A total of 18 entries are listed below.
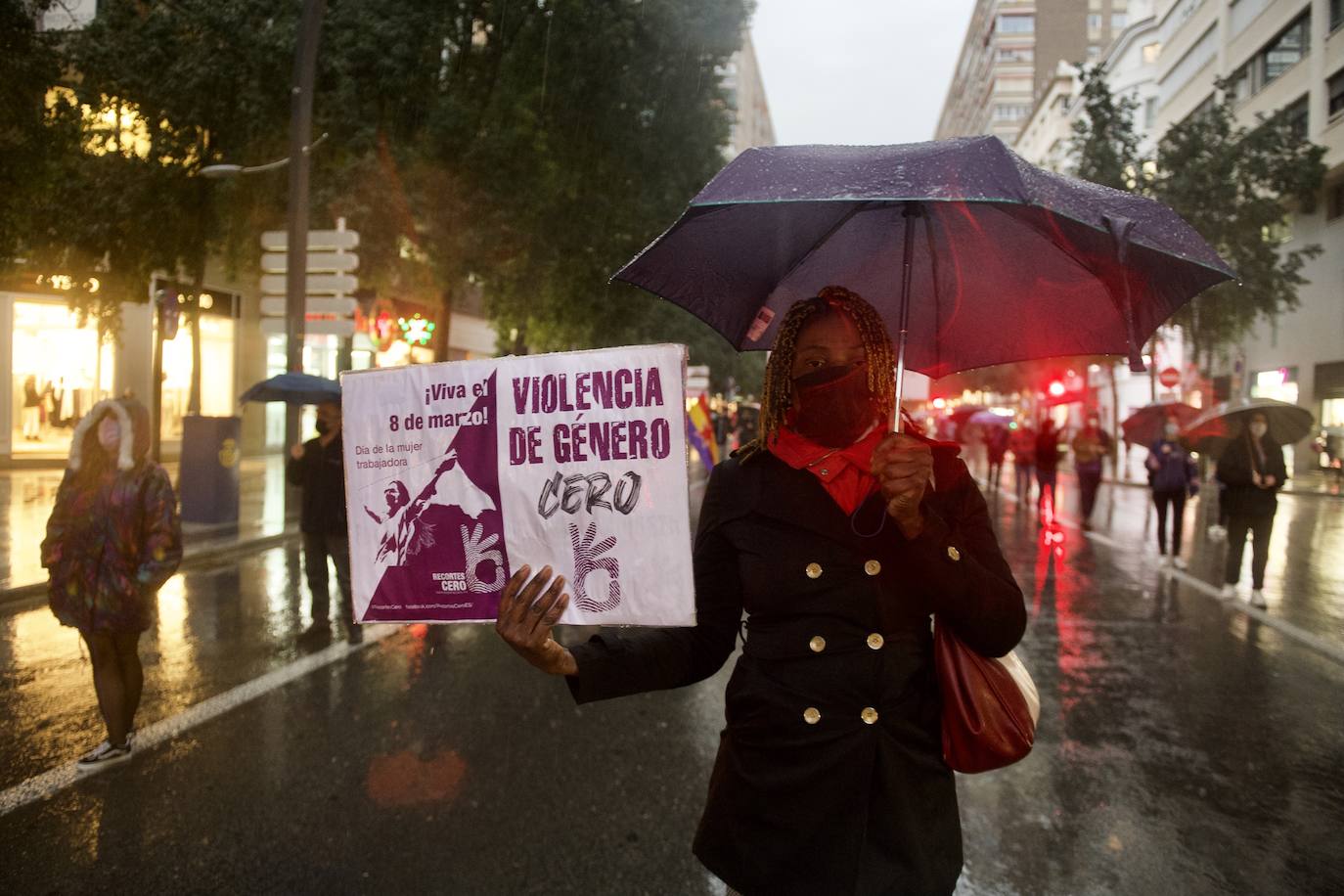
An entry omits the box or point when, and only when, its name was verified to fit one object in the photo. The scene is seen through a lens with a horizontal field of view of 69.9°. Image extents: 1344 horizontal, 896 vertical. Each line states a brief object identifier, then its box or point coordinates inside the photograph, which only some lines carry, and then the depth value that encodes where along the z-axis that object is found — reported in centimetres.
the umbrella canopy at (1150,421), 1196
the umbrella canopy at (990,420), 2691
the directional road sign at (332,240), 1441
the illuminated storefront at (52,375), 2397
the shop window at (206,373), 2717
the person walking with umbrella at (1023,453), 2056
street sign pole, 1342
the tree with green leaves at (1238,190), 2514
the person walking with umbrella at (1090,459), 1523
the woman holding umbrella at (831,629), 198
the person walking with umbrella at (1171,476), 1180
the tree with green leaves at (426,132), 1562
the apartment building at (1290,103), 3088
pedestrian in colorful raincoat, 490
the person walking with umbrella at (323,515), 795
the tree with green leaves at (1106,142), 2538
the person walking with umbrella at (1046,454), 1622
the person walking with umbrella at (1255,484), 937
